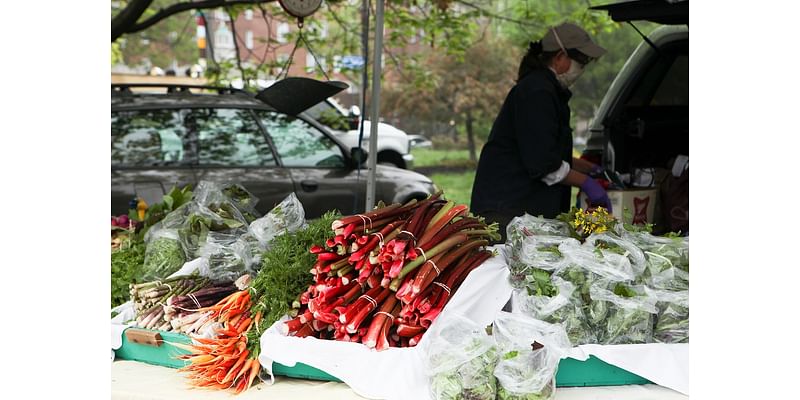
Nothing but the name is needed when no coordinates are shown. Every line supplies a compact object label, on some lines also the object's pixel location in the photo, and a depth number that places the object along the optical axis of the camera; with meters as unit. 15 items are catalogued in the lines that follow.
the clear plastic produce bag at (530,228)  3.44
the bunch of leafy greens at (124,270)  3.85
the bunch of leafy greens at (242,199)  4.48
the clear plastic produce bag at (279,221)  3.70
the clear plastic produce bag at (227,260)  3.66
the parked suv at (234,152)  7.18
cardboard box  5.50
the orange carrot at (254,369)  3.01
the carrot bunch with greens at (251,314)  3.03
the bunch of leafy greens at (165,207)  4.44
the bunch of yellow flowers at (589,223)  3.44
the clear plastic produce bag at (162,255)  3.79
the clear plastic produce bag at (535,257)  3.10
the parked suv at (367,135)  8.41
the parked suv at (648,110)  6.40
